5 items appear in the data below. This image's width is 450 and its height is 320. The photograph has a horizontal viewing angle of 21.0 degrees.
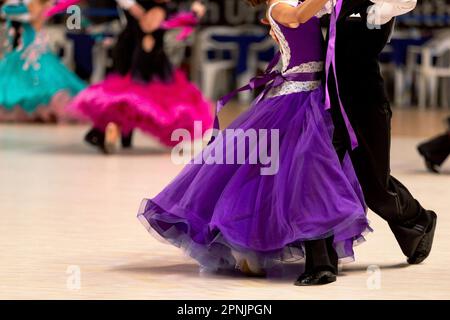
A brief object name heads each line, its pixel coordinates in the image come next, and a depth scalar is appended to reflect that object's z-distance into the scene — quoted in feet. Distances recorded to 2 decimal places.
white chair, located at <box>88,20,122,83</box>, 43.03
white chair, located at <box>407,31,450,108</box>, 40.83
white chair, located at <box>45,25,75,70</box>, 42.83
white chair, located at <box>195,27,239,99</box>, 43.24
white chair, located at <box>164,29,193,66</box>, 43.98
